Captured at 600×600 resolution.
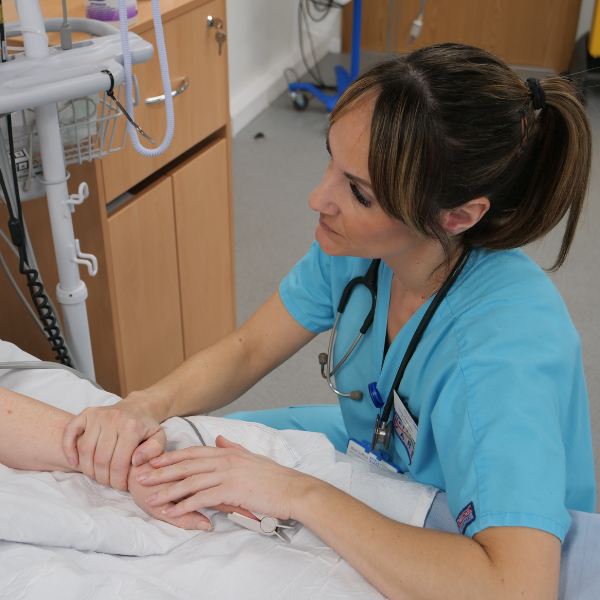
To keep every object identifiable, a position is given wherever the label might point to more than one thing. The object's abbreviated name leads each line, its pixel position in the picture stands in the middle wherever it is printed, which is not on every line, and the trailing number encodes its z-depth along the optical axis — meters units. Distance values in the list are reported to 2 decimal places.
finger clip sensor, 0.95
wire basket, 1.26
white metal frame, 1.08
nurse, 0.88
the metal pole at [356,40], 3.93
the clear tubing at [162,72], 1.19
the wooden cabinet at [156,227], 1.62
